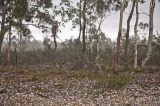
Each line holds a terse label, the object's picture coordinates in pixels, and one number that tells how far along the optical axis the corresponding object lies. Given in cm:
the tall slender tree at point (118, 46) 1594
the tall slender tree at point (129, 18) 2132
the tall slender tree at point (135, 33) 1899
